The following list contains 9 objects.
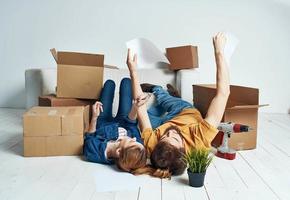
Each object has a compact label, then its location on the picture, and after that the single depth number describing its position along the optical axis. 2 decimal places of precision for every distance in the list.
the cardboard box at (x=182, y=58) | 3.17
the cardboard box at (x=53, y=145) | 2.14
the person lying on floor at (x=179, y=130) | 1.80
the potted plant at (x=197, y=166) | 1.67
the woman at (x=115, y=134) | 1.85
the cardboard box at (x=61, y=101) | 2.69
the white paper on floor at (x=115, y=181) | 1.66
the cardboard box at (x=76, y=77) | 2.71
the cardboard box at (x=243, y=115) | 2.35
